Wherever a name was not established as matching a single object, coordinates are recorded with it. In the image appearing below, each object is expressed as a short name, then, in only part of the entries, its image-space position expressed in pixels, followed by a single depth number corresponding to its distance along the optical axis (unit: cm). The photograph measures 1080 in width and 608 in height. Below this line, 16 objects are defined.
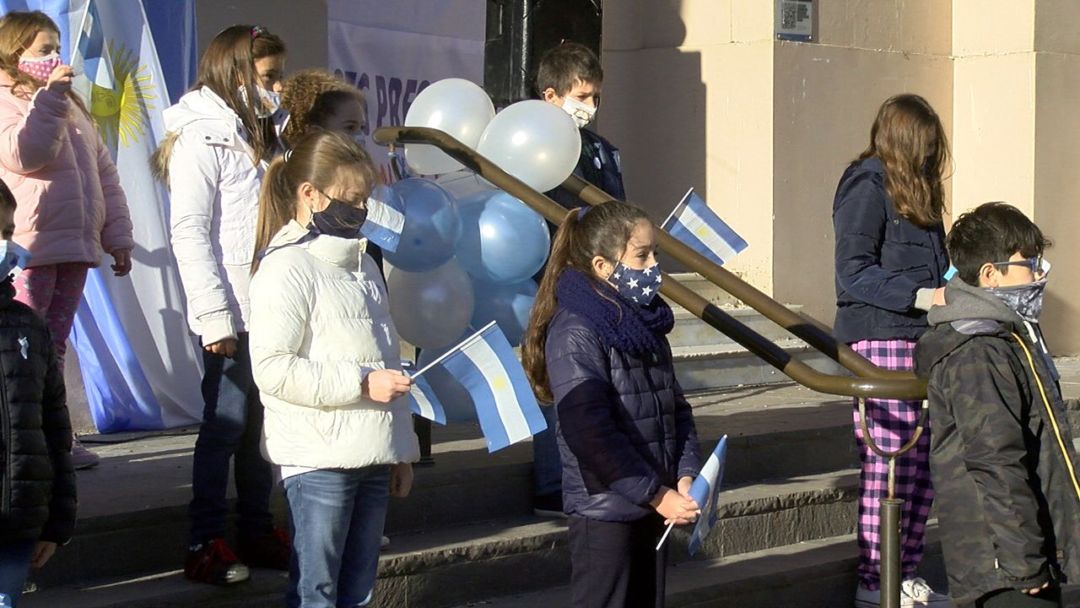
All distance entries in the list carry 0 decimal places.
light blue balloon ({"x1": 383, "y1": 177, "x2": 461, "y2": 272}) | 461
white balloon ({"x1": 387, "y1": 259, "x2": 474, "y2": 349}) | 472
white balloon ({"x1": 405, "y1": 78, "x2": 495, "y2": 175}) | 522
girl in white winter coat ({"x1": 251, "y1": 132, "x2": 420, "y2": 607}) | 381
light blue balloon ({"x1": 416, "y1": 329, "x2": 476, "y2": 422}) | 468
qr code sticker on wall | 898
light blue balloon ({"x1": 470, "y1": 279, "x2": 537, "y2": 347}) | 498
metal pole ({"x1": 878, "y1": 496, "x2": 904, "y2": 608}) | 414
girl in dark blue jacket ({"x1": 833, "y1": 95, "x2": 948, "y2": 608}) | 517
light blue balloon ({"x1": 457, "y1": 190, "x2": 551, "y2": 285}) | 488
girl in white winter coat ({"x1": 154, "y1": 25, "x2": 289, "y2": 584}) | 449
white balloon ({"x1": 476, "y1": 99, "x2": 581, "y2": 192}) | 507
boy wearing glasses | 390
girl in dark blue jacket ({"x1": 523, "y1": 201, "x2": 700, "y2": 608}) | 387
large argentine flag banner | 642
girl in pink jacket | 482
